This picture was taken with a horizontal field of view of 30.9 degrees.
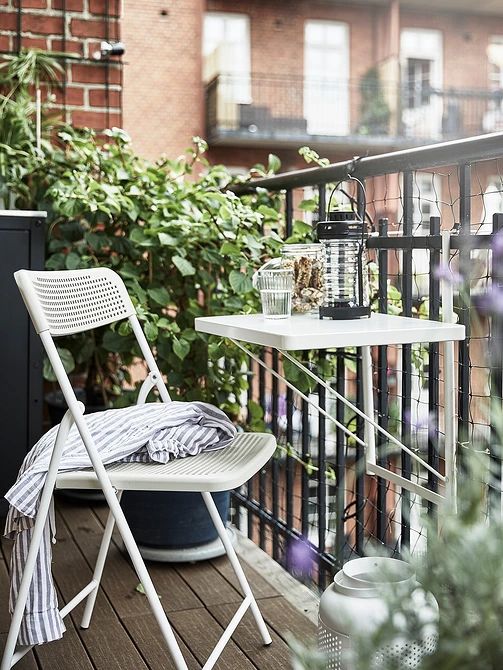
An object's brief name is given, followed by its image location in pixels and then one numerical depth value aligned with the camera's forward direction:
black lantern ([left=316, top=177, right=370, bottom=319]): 1.81
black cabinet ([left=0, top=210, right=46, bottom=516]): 2.82
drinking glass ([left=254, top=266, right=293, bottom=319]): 1.84
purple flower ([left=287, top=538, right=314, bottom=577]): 2.55
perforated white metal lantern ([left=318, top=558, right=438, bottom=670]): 1.44
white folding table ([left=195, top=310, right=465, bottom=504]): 1.55
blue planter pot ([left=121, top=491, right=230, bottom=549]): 2.56
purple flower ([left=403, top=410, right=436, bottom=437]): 1.88
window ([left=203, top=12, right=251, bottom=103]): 14.23
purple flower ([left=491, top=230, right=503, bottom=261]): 1.59
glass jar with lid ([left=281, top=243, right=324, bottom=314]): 1.99
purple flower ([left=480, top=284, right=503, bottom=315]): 1.37
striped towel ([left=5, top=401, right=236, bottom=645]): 1.81
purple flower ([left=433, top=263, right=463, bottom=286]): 1.71
